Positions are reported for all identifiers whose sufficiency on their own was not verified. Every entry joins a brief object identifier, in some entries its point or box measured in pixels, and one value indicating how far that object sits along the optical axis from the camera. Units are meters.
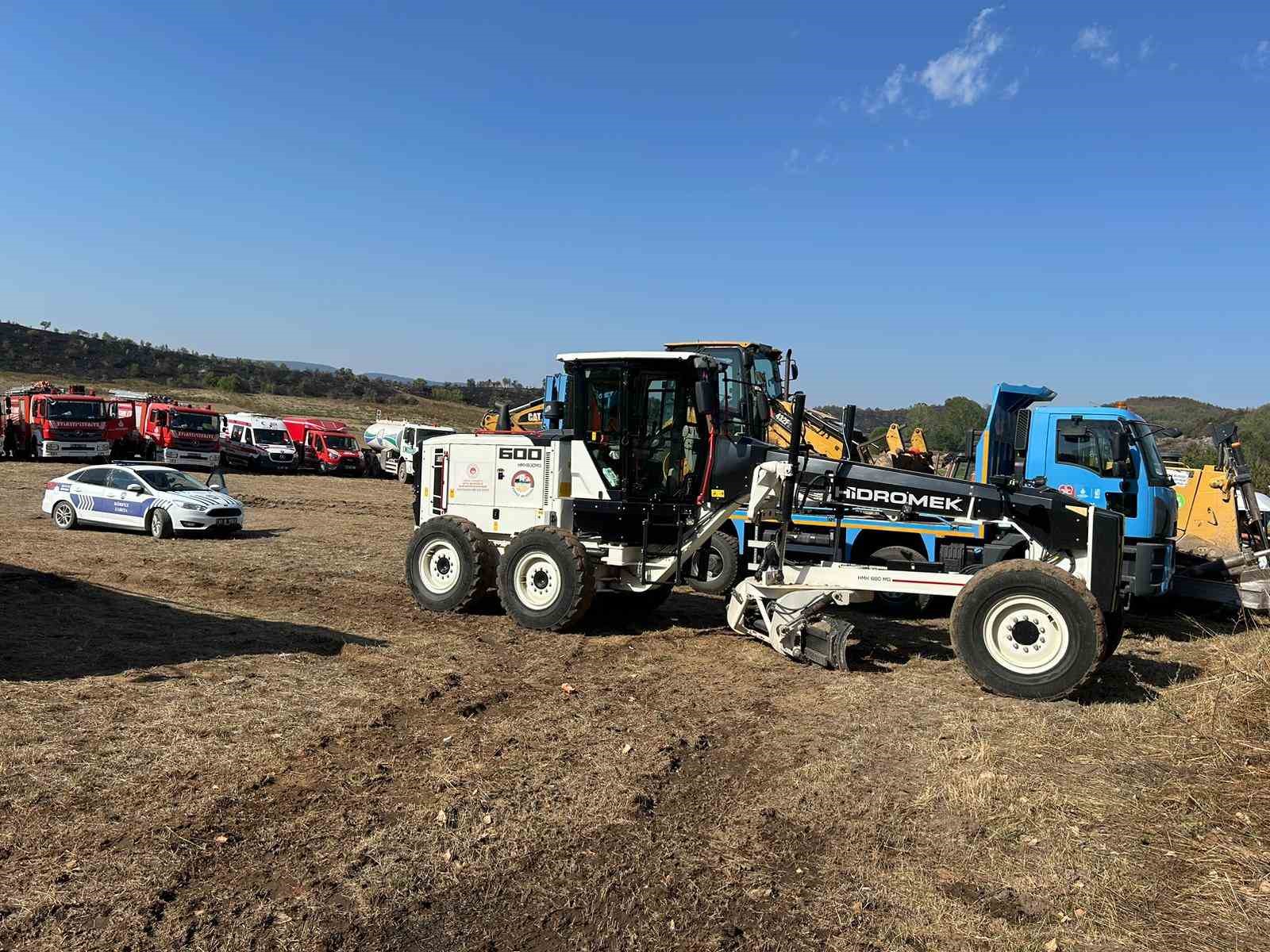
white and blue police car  17.62
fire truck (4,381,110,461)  32.22
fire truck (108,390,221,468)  32.75
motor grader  8.12
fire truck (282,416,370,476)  36.50
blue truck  11.38
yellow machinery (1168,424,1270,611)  12.05
